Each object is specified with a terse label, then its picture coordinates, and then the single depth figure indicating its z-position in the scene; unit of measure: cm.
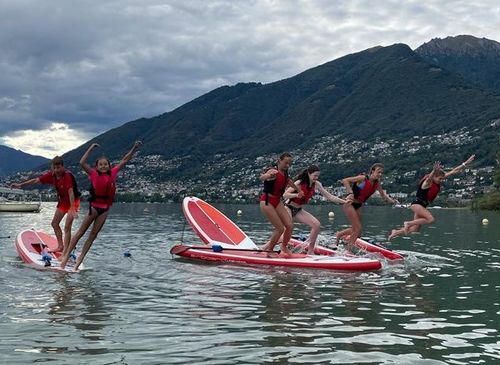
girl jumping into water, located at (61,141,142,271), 1277
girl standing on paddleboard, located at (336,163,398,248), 1631
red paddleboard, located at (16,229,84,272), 1394
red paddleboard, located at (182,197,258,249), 1878
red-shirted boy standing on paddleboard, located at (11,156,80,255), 1385
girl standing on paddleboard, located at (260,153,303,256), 1472
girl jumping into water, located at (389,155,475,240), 1672
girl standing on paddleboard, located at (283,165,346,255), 1616
